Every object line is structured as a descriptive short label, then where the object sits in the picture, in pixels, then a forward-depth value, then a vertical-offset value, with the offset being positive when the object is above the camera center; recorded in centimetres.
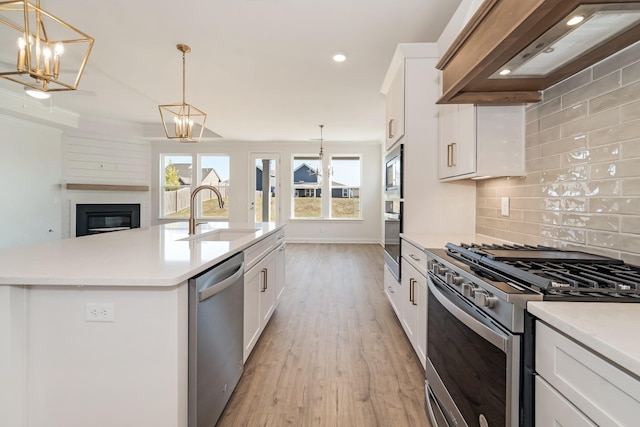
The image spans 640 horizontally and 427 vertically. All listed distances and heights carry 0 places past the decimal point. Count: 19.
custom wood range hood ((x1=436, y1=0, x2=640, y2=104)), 97 +65
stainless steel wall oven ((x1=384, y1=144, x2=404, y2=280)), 246 +4
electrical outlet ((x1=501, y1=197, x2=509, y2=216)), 197 +4
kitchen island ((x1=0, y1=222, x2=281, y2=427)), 112 -53
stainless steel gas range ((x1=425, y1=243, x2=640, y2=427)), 84 -34
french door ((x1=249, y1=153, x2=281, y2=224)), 776 +62
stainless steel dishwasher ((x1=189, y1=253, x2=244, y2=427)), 121 -59
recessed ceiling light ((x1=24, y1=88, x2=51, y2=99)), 227 +91
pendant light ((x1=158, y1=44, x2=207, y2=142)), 300 +92
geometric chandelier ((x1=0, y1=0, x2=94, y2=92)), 155 +165
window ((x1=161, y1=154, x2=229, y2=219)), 779 +87
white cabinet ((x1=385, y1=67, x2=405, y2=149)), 241 +90
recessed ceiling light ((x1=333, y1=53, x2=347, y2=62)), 314 +163
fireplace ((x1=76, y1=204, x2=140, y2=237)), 597 -16
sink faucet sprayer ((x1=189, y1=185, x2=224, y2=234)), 238 +2
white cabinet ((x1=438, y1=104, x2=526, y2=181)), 182 +43
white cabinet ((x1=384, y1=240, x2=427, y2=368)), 185 -59
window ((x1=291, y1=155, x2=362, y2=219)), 780 +68
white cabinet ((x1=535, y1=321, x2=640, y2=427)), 56 -37
